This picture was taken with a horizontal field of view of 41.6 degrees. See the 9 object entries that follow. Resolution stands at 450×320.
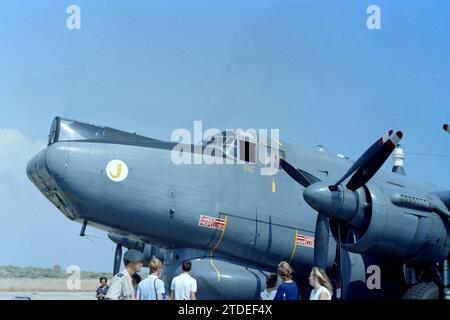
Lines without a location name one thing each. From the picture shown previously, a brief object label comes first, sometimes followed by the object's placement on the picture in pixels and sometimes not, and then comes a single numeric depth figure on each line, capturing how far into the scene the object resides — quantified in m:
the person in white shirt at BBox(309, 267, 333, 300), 7.26
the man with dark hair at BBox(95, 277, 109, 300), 13.40
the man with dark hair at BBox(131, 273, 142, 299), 11.37
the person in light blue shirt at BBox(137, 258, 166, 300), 8.45
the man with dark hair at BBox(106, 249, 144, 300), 7.14
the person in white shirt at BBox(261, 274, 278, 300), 9.79
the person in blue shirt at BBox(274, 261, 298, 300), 7.91
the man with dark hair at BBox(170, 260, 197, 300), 9.09
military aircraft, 11.70
